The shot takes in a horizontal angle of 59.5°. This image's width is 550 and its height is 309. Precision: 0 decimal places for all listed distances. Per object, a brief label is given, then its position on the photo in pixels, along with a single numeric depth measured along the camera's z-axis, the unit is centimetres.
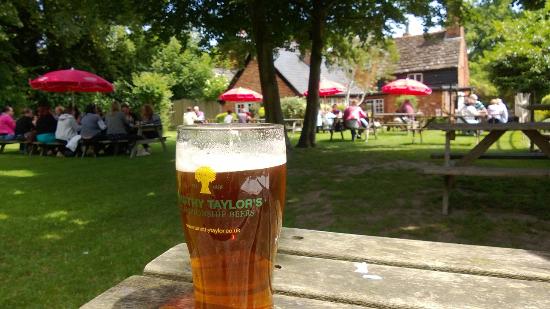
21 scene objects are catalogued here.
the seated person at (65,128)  1270
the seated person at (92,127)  1216
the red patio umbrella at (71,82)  1366
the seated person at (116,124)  1230
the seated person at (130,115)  1409
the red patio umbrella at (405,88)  2216
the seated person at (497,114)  1652
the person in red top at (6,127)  1476
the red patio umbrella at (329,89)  2472
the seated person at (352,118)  1569
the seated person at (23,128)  1402
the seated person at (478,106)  1710
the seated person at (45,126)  1306
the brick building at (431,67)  3744
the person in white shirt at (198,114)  2535
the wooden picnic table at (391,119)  1618
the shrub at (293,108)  2900
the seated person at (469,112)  1636
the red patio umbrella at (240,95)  2600
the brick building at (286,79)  3525
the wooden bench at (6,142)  1355
